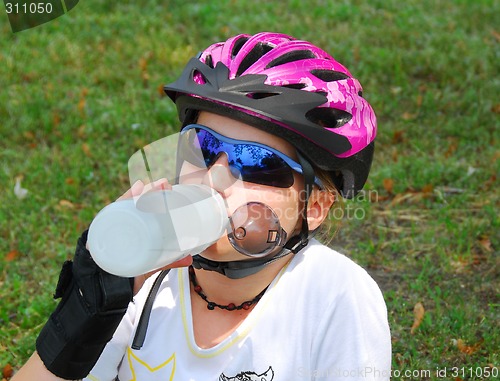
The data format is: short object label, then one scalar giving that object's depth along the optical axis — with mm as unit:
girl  2748
